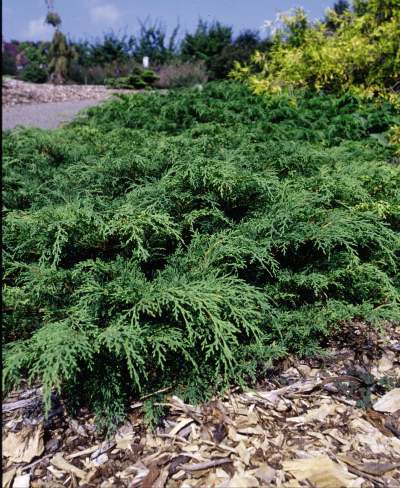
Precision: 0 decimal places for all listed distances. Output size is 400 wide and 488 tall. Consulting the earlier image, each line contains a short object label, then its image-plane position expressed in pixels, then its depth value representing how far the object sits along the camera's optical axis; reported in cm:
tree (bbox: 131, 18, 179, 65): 2609
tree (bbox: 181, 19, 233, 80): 2260
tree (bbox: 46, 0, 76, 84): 1933
